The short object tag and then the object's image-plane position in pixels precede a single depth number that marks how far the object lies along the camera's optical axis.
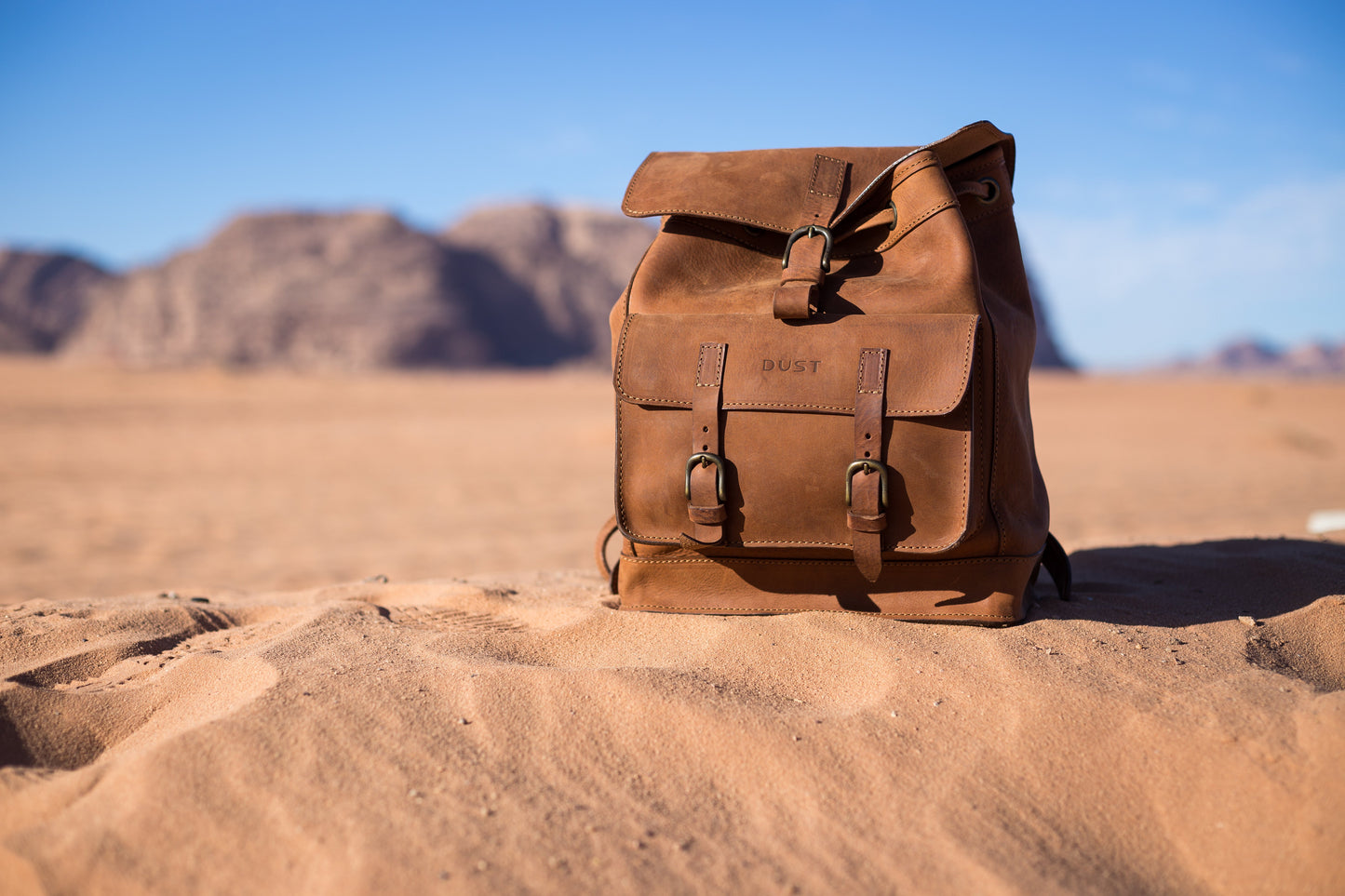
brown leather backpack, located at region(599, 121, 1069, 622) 2.00
